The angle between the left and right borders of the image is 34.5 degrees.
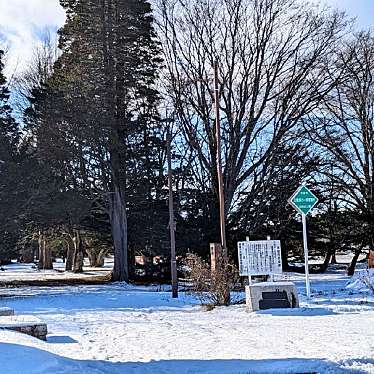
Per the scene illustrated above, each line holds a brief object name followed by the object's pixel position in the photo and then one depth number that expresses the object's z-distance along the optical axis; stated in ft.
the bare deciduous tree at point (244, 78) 106.73
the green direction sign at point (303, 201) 61.52
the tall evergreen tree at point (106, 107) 105.70
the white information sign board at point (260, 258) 61.00
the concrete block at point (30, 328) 35.24
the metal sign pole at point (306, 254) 59.93
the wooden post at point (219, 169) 66.83
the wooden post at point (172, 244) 79.77
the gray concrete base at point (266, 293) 52.75
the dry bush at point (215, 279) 59.72
